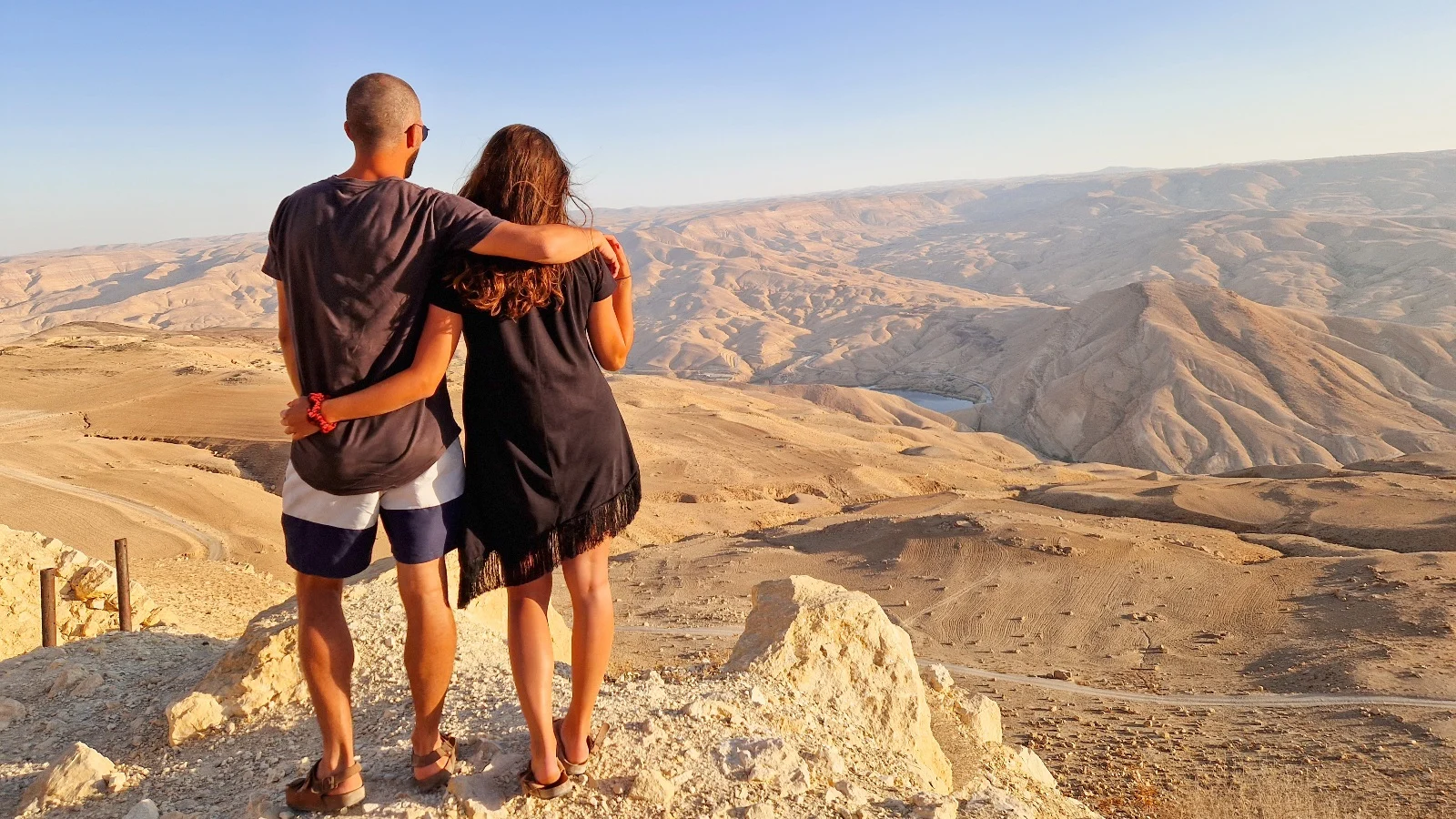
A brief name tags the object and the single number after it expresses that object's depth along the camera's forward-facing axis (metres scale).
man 2.34
